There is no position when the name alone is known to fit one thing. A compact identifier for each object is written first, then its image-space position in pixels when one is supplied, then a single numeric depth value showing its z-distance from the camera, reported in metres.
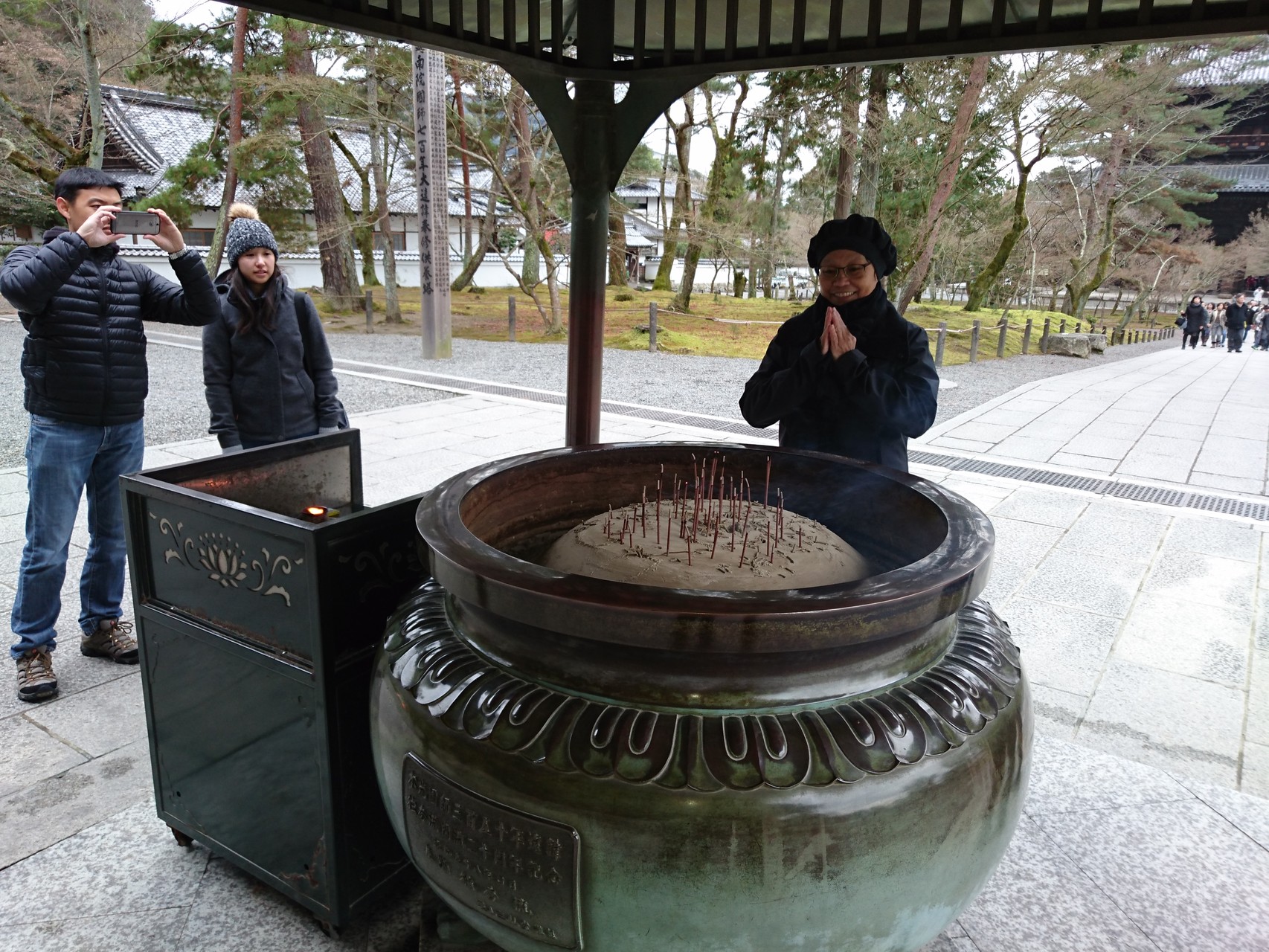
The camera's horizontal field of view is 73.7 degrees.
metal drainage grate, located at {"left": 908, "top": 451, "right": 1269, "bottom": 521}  6.21
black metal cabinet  1.81
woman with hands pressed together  2.40
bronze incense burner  1.31
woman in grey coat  3.28
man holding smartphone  2.75
